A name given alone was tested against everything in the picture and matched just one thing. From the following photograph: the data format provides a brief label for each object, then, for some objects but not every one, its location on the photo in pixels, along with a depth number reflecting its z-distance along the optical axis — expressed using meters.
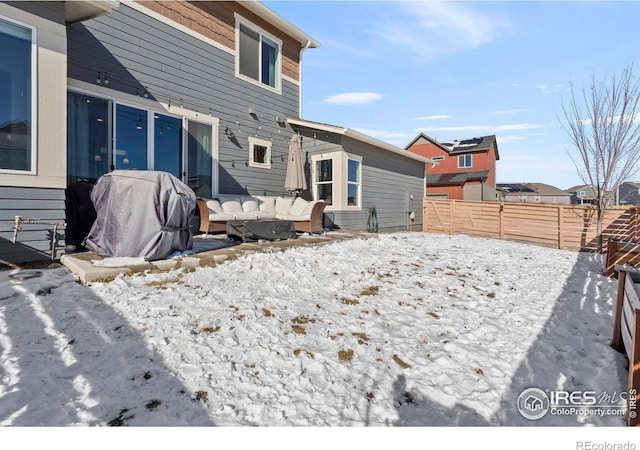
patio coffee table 5.69
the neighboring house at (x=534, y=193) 35.59
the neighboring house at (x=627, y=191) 35.94
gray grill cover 3.82
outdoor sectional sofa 6.24
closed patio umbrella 8.13
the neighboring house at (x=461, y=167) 21.67
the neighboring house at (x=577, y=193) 39.53
